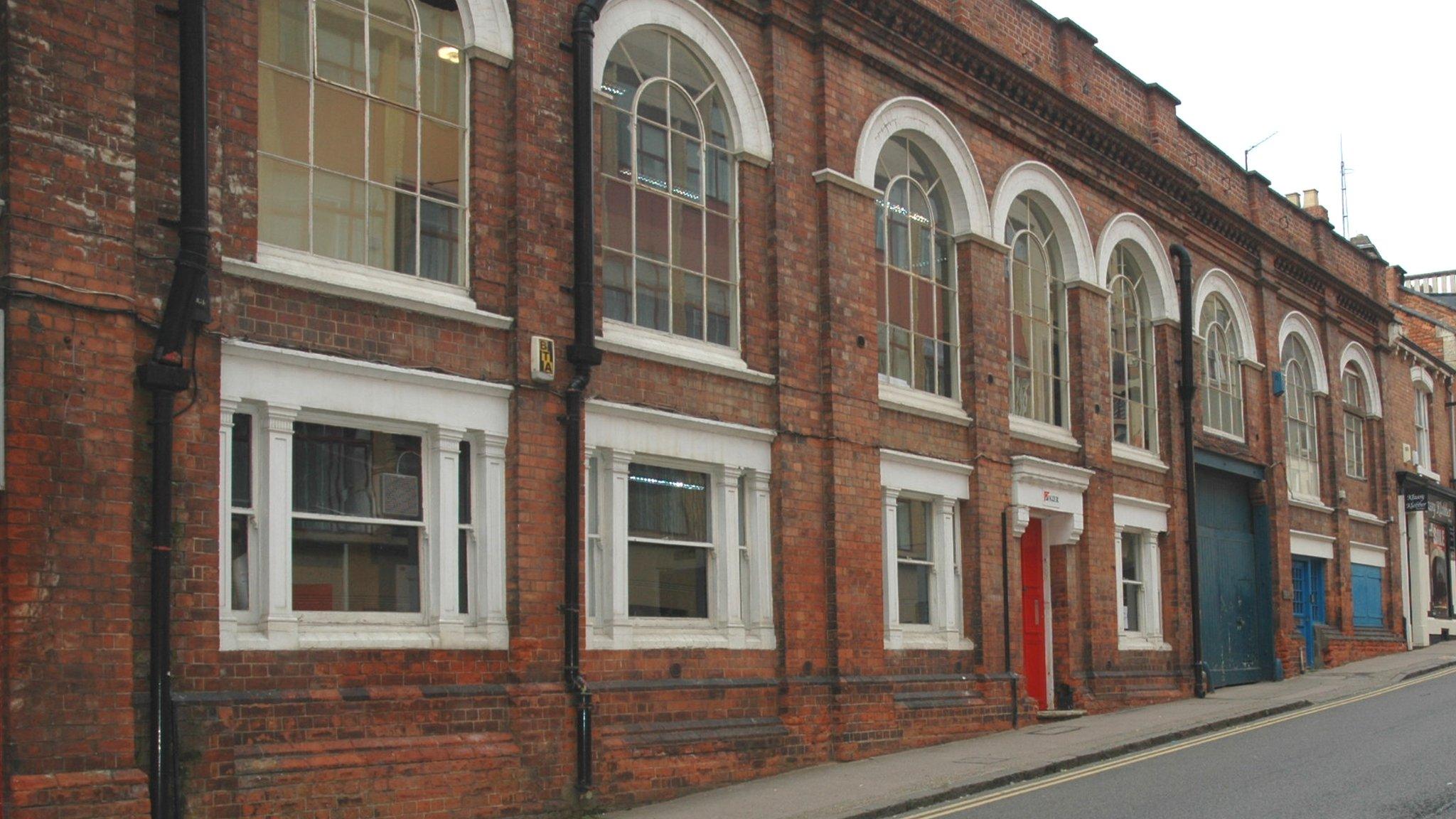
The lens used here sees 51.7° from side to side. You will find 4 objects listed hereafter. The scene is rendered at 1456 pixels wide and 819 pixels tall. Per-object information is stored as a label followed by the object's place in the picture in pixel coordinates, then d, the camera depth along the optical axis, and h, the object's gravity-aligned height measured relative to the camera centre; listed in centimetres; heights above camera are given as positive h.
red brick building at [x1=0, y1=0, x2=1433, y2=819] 953 +141
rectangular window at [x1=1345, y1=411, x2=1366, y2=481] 3175 +220
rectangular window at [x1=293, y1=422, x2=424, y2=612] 1100 +35
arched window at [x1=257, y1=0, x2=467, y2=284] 1118 +336
